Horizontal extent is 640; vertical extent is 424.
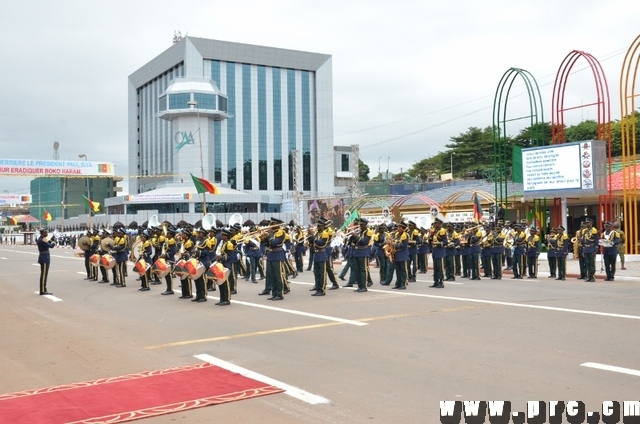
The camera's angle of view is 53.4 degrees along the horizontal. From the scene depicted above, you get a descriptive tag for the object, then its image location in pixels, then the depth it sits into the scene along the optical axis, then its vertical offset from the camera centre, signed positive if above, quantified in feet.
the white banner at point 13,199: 299.99 +14.26
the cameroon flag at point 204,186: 114.93 +7.19
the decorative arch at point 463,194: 101.81 +3.84
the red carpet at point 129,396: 19.42 -5.69
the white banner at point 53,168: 149.89 +15.11
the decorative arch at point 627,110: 80.12 +13.58
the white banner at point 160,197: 224.33 +10.15
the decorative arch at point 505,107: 90.22 +16.19
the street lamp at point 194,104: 240.32 +46.59
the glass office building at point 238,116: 258.98 +46.86
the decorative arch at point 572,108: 81.87 +14.63
